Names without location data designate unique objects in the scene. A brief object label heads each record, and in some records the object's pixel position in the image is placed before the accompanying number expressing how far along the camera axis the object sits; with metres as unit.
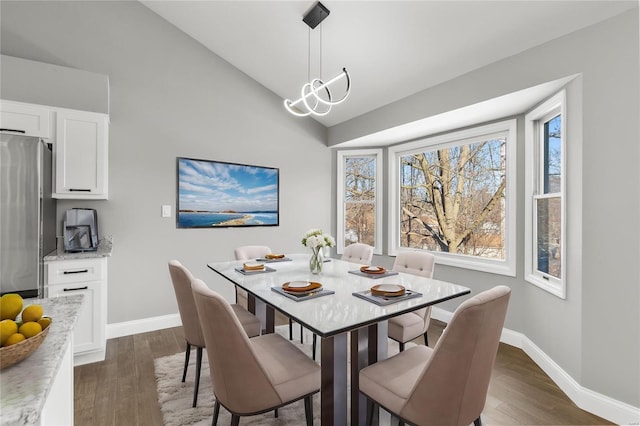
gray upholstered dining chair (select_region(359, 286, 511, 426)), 1.19
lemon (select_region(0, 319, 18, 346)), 0.75
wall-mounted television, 3.55
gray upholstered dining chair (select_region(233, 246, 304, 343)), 3.11
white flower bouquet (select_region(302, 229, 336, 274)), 2.24
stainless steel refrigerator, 2.09
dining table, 1.44
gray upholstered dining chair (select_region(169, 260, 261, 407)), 1.97
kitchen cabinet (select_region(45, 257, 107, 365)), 2.52
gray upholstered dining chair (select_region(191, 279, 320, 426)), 1.33
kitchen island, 0.63
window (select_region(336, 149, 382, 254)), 4.41
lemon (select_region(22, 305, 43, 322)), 0.86
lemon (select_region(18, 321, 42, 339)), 0.80
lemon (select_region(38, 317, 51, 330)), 0.88
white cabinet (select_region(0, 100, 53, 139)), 2.47
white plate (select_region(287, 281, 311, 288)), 1.79
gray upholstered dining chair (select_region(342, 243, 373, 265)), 3.12
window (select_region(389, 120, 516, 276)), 3.16
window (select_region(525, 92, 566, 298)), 2.42
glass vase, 2.31
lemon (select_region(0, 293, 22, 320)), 0.83
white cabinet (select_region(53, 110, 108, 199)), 2.69
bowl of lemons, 0.75
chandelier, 2.22
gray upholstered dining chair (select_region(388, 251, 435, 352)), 2.26
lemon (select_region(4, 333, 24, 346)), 0.75
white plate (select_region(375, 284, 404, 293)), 1.73
